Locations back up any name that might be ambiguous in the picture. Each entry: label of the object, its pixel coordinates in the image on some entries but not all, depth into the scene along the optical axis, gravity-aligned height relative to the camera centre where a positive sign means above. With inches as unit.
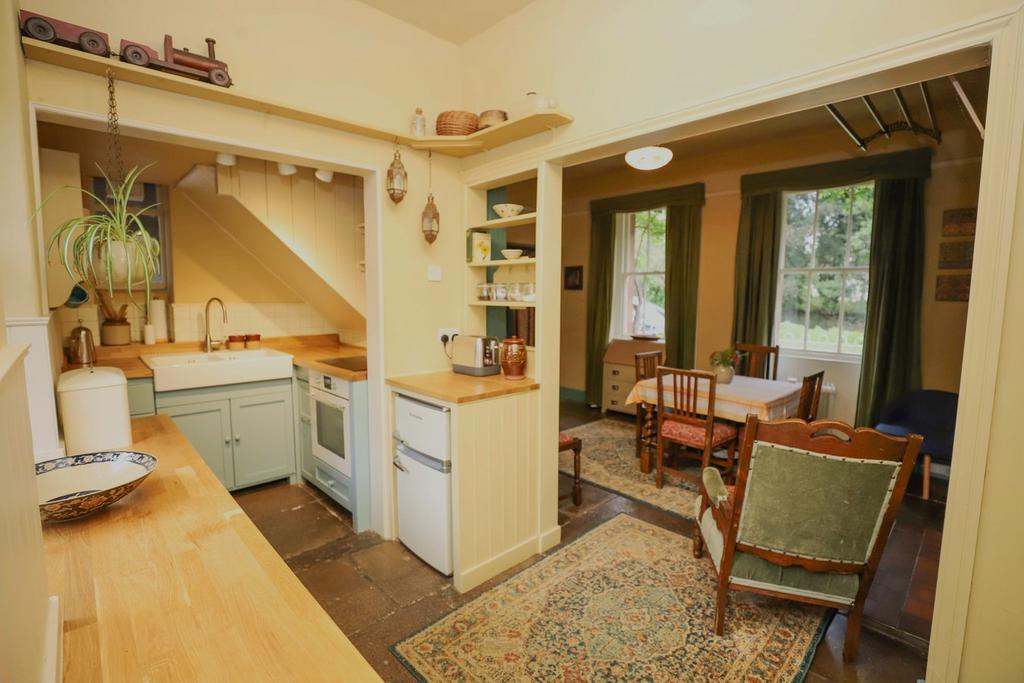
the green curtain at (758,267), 169.5 +11.1
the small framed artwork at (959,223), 134.6 +22.2
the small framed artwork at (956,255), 134.8 +13.1
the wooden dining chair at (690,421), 125.8 -34.2
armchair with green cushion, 62.1 -29.6
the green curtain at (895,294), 142.2 +1.9
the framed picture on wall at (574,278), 238.4 +8.6
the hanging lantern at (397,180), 95.5 +22.3
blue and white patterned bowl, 48.1 -21.5
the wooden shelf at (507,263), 98.2 +6.7
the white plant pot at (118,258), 56.5 +3.6
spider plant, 55.5 +5.0
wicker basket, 98.0 +34.7
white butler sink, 111.7 -19.5
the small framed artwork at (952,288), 136.1 +3.7
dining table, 124.2 -27.3
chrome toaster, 102.5 -13.4
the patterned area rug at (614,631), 69.4 -53.7
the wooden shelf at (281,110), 64.6 +30.9
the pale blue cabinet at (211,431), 115.3 -34.7
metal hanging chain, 69.0 +25.5
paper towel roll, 138.3 -8.4
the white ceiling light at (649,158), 118.3 +34.7
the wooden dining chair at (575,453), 119.8 -40.0
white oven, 110.9 -31.5
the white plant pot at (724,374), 138.9 -22.0
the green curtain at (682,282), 191.2 +6.0
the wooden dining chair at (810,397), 125.3 -26.4
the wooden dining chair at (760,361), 162.6 -21.8
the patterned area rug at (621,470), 126.5 -53.1
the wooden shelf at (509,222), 99.3 +15.6
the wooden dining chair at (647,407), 149.2 -35.6
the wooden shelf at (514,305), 98.5 -2.2
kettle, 111.6 -14.6
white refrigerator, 88.5 -36.4
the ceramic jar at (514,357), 97.4 -12.8
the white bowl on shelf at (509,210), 101.8 +17.9
